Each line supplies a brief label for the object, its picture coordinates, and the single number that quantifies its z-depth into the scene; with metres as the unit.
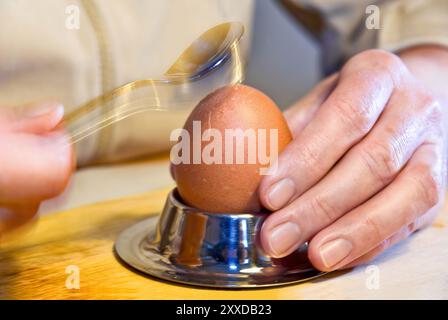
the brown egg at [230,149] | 0.39
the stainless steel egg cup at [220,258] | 0.39
